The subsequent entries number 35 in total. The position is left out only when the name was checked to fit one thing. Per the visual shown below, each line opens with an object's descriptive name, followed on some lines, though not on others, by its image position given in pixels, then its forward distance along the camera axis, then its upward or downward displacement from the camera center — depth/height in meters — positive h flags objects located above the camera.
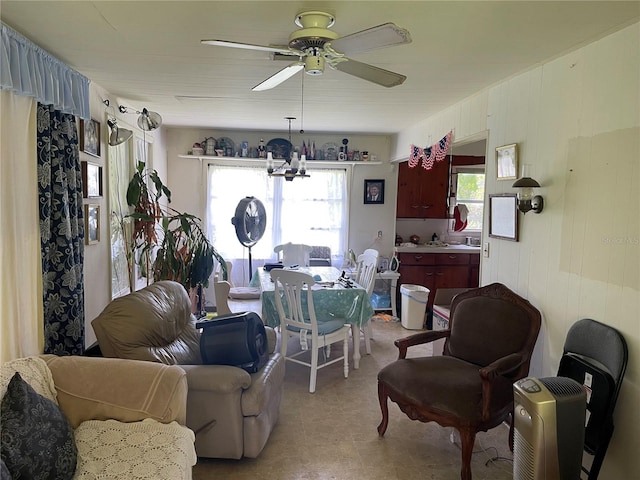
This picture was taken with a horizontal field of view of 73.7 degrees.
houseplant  3.82 -0.39
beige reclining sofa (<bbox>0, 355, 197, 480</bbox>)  1.58 -0.88
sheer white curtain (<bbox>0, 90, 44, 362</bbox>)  2.08 -0.15
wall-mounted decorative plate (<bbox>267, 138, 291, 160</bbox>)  5.54 +0.79
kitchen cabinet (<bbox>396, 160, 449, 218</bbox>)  5.70 +0.29
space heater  1.75 -0.90
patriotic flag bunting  3.80 +0.57
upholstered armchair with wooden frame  2.20 -0.93
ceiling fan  1.63 +0.67
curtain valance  2.02 +0.70
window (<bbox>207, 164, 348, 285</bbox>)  5.60 -0.01
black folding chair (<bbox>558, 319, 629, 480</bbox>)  1.90 -0.74
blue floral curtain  2.39 -0.15
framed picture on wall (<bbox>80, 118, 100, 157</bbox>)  2.99 +0.50
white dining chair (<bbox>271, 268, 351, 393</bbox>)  3.28 -0.90
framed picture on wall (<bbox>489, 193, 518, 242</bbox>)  2.83 -0.03
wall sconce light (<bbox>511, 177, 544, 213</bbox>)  2.54 +0.09
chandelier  4.03 +0.37
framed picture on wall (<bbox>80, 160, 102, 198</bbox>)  3.01 +0.19
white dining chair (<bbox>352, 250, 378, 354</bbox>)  4.14 -0.68
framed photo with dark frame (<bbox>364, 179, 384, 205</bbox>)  5.75 +0.25
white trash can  4.89 -1.10
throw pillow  1.47 -0.85
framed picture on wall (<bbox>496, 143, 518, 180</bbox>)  2.81 +0.34
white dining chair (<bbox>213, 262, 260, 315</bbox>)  4.57 -0.95
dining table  3.59 -0.81
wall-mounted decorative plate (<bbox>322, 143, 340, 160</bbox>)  5.60 +0.76
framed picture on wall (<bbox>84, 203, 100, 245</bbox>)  3.06 -0.13
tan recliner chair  2.20 -0.94
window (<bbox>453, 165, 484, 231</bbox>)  5.85 +0.32
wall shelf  5.41 +0.61
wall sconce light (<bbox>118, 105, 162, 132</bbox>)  3.61 +0.74
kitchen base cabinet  5.54 -0.75
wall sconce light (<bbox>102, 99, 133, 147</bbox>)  3.47 +0.59
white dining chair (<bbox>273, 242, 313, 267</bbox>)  5.12 -0.53
